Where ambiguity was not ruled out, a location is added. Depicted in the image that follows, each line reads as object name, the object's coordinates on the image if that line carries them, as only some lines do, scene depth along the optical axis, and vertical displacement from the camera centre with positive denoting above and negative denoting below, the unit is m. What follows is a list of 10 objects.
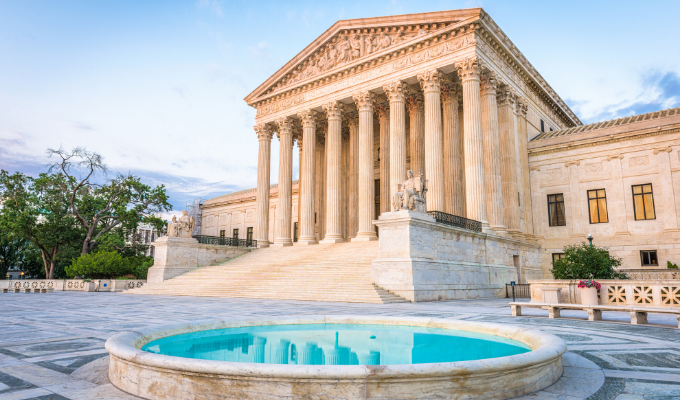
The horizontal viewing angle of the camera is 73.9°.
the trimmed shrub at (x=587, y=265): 17.80 -0.11
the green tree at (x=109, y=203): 39.72 +5.49
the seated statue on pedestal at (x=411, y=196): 21.34 +3.20
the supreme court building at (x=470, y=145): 27.61 +8.02
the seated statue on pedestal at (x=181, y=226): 31.53 +2.66
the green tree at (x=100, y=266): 34.38 -0.11
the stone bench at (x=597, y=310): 10.34 -1.24
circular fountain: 4.05 -1.16
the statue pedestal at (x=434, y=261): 20.16 +0.09
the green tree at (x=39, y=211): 37.81 +4.61
